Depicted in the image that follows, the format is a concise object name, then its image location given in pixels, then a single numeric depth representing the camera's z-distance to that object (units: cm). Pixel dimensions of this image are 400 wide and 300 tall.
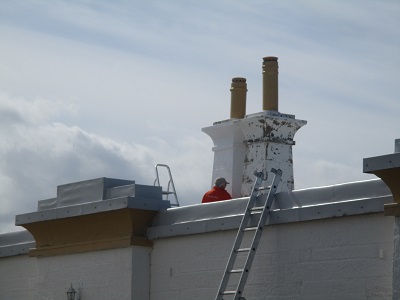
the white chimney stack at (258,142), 2002
